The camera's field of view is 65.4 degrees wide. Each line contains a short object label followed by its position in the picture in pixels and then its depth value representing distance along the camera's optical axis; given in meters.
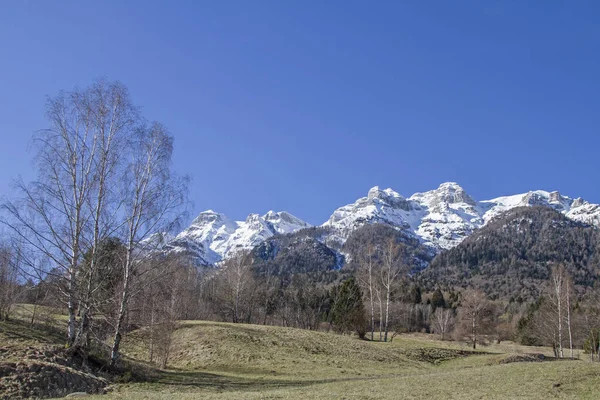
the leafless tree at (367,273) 66.06
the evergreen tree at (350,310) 62.87
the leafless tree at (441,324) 92.75
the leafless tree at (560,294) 58.56
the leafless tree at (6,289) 37.00
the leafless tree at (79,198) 23.11
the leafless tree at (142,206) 25.05
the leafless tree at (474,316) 73.11
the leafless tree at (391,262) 63.91
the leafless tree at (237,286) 74.00
